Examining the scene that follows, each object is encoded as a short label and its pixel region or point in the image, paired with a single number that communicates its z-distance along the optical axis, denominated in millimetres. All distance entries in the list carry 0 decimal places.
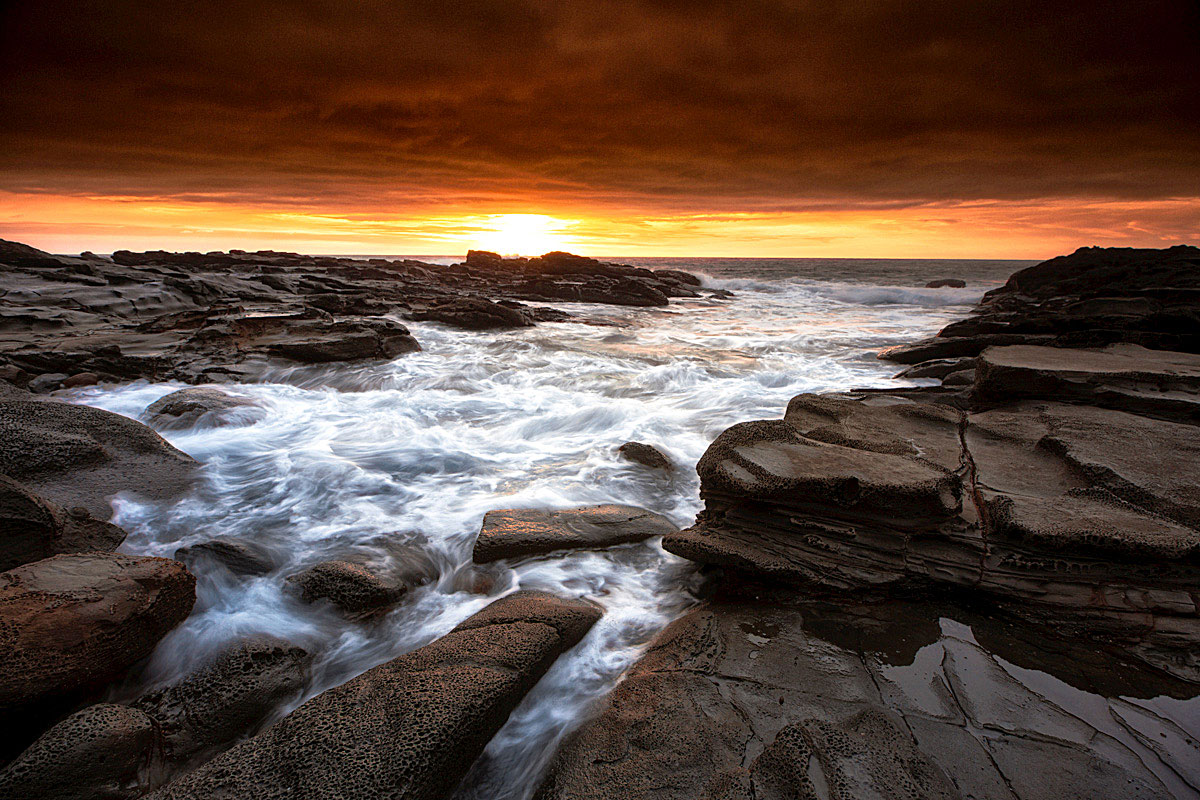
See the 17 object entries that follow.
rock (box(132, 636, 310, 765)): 2131
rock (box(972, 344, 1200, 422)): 4231
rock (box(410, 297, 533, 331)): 13695
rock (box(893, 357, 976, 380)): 7545
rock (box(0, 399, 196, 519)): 3697
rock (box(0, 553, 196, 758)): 2004
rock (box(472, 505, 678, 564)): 3547
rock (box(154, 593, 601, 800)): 1650
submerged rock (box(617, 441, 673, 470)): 5129
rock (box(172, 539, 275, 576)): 3291
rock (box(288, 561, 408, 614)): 3031
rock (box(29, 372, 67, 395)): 6452
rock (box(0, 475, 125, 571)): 2699
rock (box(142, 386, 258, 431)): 5805
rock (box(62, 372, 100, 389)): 6793
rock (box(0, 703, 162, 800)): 1712
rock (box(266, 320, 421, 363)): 8930
